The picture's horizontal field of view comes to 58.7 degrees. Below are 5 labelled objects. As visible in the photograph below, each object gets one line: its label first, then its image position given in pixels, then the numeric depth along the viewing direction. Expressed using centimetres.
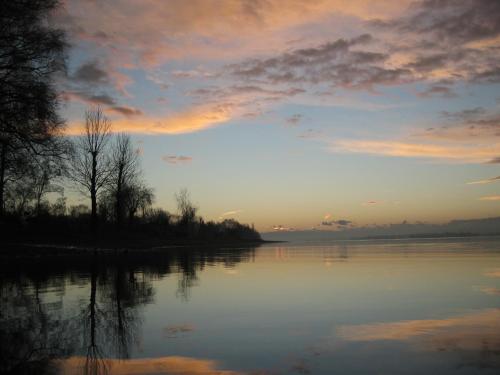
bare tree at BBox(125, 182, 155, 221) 6815
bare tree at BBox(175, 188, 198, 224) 12059
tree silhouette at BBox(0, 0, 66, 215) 1808
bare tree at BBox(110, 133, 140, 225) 5947
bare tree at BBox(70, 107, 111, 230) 5323
